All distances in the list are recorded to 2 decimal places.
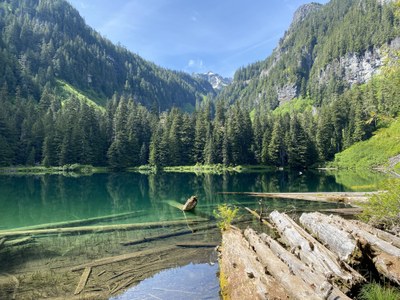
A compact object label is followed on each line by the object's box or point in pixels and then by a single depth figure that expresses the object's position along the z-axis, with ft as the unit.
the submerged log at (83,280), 40.37
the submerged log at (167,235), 63.47
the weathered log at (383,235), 44.19
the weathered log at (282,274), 28.28
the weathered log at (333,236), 36.29
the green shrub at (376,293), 29.26
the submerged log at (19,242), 63.36
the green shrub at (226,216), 59.57
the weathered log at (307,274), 26.76
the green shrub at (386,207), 48.75
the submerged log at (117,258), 49.42
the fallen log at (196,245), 60.54
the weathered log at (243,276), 29.72
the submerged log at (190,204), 103.52
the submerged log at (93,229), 71.92
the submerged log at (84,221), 78.84
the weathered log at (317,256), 31.55
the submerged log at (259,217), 75.25
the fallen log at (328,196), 107.65
